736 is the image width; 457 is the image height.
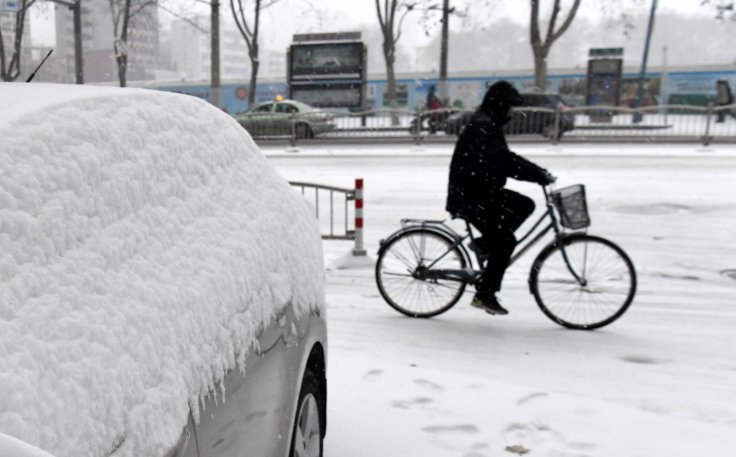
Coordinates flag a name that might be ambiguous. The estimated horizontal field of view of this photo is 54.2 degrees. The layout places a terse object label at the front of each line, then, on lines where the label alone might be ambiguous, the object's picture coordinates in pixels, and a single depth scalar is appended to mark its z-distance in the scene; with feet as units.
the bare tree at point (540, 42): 93.71
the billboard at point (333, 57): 91.97
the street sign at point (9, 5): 82.84
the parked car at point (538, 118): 70.49
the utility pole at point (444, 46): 94.32
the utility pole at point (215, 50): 95.06
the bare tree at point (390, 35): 109.81
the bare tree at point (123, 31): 70.69
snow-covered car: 4.38
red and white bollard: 25.66
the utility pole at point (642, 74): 97.81
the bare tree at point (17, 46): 91.50
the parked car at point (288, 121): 78.18
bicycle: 17.58
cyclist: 17.16
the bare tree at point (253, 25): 108.88
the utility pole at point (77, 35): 75.07
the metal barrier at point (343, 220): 25.76
